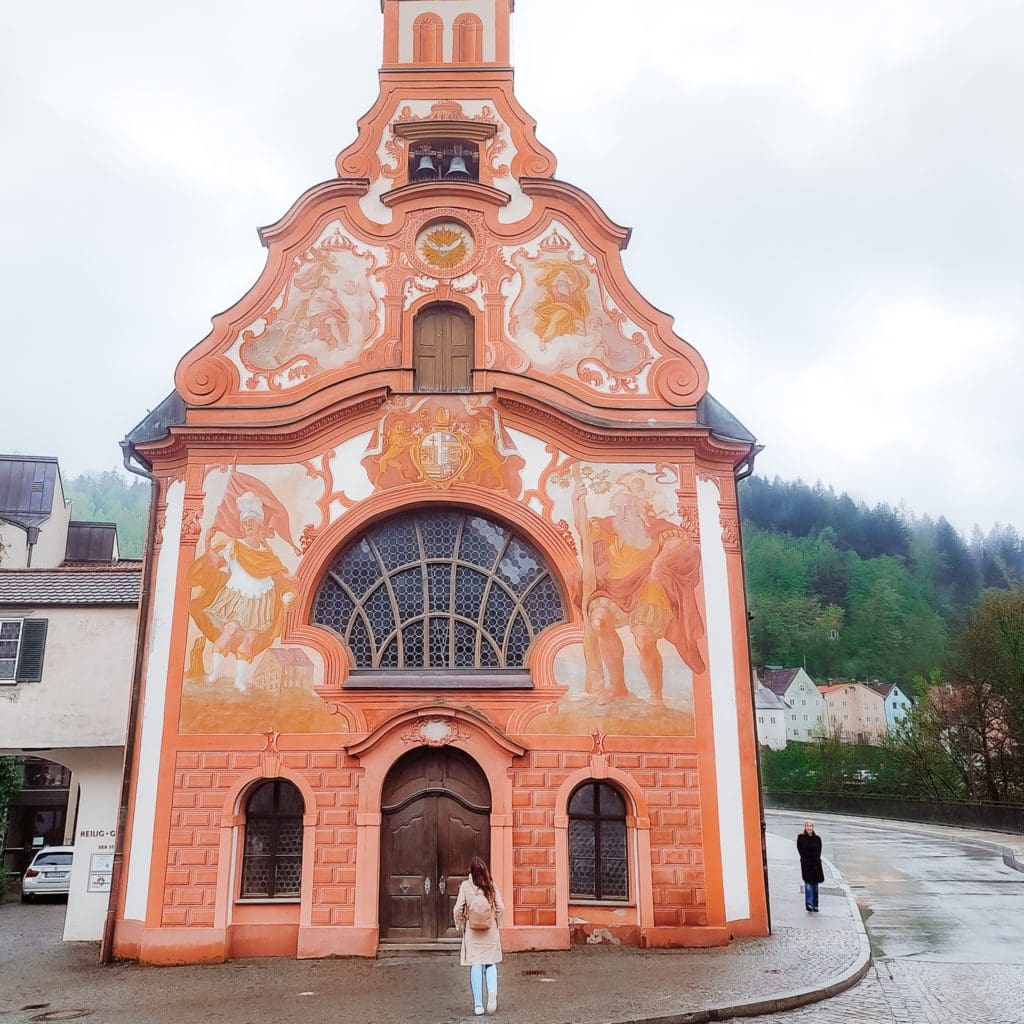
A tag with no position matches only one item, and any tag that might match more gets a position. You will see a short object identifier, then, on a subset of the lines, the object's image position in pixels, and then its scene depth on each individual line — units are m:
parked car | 23.92
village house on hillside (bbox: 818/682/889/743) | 97.62
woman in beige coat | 10.59
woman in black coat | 17.42
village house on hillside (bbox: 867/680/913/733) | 98.66
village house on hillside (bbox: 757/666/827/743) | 97.25
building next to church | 17.38
